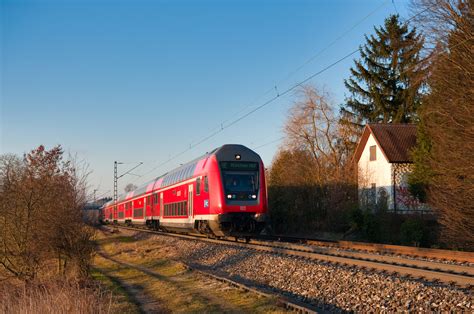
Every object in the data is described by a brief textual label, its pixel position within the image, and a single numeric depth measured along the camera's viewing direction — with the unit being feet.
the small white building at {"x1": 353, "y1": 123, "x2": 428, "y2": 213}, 108.06
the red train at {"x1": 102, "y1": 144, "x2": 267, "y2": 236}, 66.33
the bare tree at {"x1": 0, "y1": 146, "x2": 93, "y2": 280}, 47.83
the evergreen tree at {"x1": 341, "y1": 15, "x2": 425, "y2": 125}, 137.90
